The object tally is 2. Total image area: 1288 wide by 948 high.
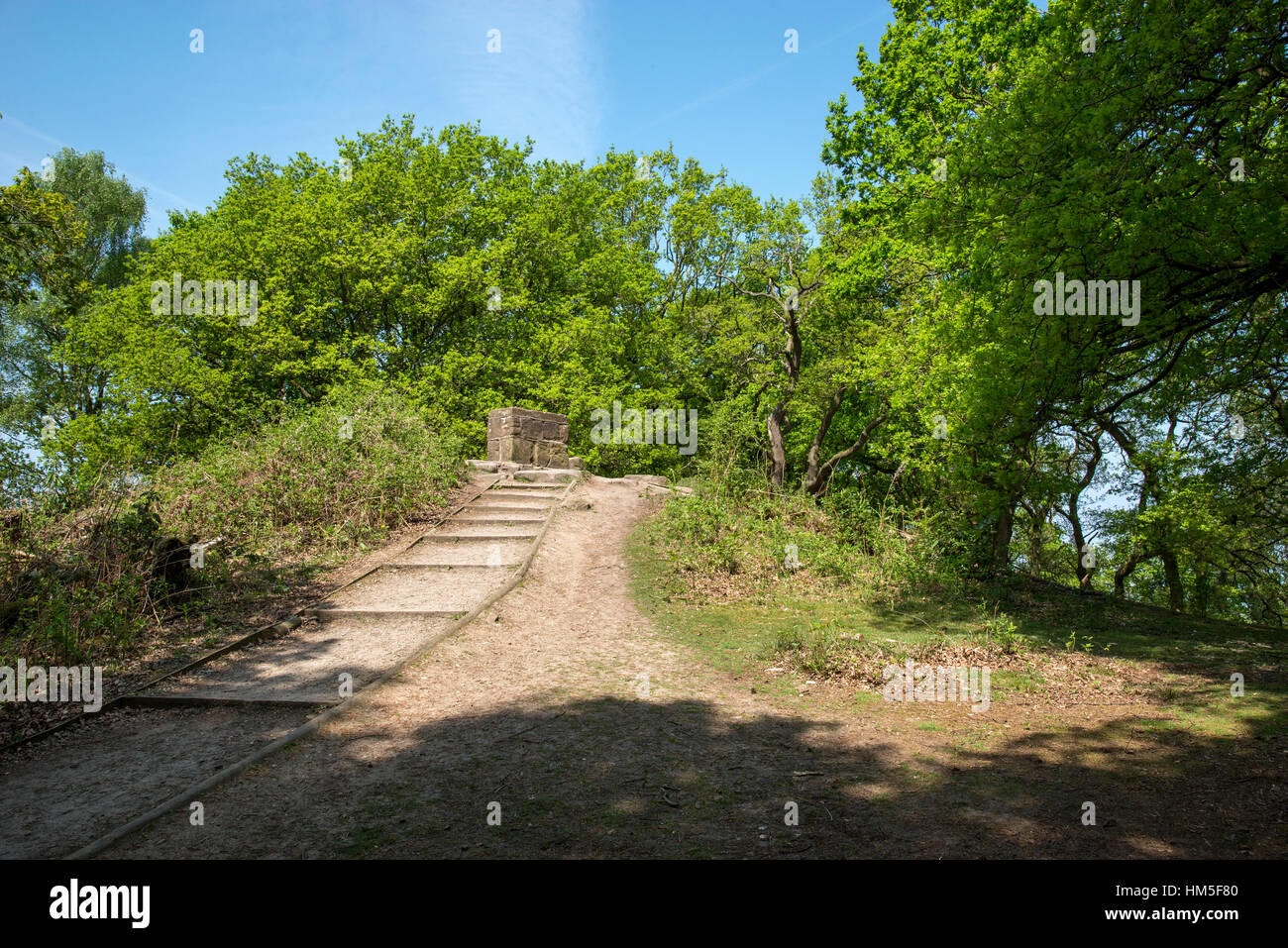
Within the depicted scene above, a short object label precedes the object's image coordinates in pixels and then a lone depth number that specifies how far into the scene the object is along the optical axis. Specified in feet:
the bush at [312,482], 35.02
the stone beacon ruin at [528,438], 62.44
